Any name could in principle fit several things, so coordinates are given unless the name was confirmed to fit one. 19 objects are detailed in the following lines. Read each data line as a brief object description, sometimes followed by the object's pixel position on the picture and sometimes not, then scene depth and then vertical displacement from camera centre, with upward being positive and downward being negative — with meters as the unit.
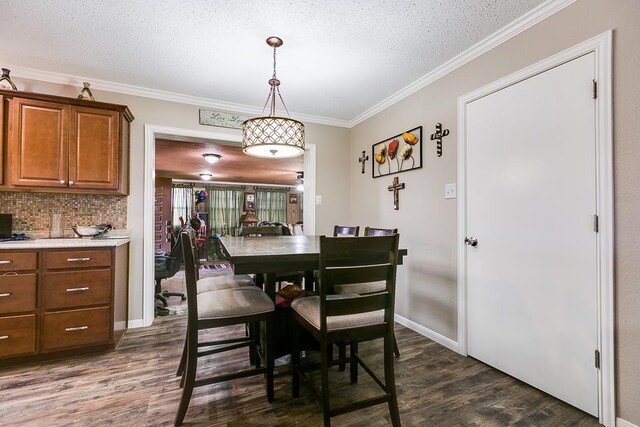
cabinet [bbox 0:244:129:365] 2.15 -0.65
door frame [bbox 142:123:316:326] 3.00 +0.04
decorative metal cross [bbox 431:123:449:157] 2.60 +0.70
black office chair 3.62 -0.60
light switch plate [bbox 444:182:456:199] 2.48 +0.22
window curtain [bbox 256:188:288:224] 9.88 +0.41
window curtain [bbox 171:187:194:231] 8.69 +0.35
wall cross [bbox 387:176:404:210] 3.11 +0.26
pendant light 2.06 +0.58
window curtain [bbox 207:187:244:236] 9.26 +0.25
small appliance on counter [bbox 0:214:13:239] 2.52 -0.08
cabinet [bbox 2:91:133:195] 2.40 +0.60
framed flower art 2.88 +0.66
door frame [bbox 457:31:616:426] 1.55 -0.03
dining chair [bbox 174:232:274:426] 1.55 -0.53
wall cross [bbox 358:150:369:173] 3.70 +0.73
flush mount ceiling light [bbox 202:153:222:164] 5.13 +1.02
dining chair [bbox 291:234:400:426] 1.39 -0.43
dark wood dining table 1.46 -0.21
